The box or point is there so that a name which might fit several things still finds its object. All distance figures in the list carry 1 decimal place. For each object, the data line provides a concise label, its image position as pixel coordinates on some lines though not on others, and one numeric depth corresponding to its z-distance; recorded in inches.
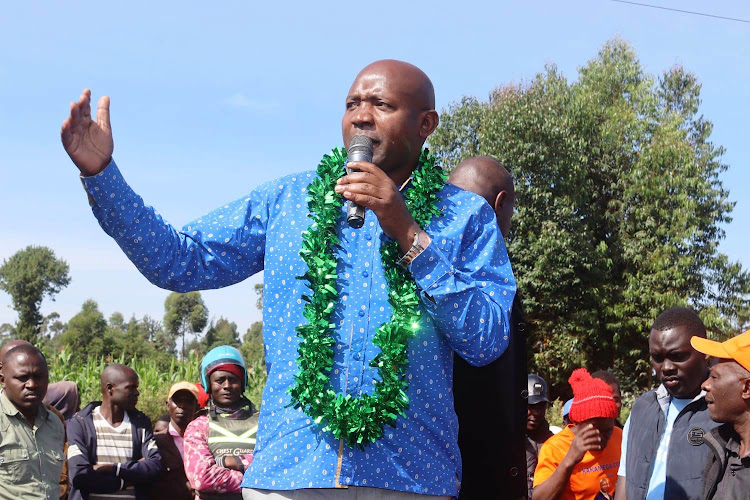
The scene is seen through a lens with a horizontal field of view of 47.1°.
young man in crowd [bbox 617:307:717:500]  178.1
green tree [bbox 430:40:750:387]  935.5
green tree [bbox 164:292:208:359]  3080.7
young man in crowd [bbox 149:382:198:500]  278.5
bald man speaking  95.7
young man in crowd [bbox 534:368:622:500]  216.1
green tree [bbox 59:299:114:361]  2464.3
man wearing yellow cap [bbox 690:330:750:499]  154.8
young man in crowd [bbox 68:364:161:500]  267.9
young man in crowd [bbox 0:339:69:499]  260.1
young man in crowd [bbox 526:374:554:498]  296.5
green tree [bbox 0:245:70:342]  2812.5
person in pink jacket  230.4
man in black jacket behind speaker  133.4
